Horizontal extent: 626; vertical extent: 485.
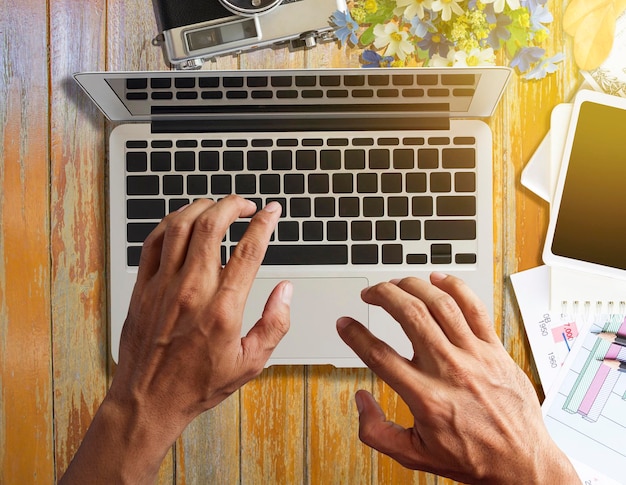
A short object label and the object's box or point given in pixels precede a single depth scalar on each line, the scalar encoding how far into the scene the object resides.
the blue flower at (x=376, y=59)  0.87
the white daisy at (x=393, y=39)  0.86
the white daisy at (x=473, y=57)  0.84
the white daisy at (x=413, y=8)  0.84
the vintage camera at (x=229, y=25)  0.85
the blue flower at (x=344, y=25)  0.84
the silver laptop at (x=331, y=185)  0.83
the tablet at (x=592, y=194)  0.86
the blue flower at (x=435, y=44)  0.86
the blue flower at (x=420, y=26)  0.85
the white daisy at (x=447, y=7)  0.82
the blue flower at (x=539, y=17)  0.85
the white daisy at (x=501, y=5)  0.82
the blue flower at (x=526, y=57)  0.86
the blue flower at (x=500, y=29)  0.84
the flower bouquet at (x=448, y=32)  0.84
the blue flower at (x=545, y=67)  0.87
